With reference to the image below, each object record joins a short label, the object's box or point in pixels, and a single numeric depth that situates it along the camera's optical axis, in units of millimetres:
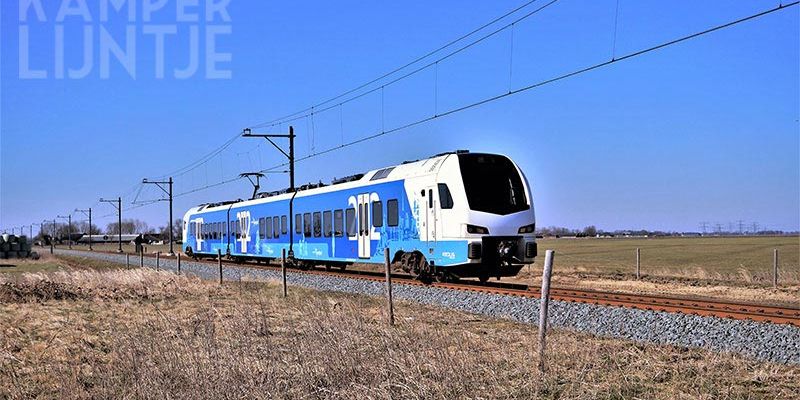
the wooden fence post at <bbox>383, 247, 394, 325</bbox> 12552
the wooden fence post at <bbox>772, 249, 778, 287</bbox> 23462
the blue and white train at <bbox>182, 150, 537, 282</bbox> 18672
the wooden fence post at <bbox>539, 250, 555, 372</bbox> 8672
